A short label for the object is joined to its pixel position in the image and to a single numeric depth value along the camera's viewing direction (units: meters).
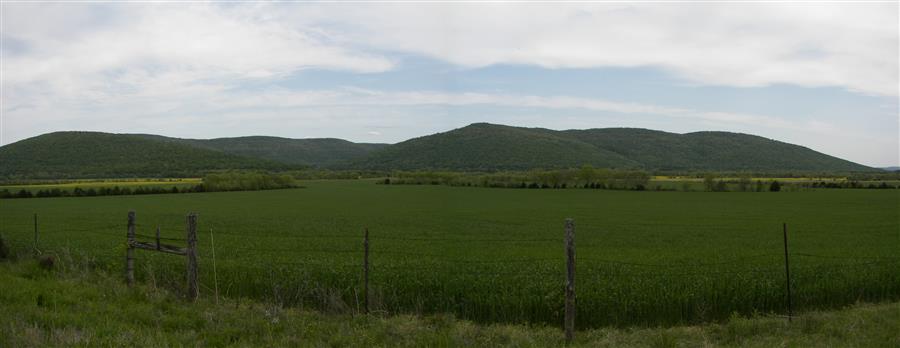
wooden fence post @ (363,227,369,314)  11.89
